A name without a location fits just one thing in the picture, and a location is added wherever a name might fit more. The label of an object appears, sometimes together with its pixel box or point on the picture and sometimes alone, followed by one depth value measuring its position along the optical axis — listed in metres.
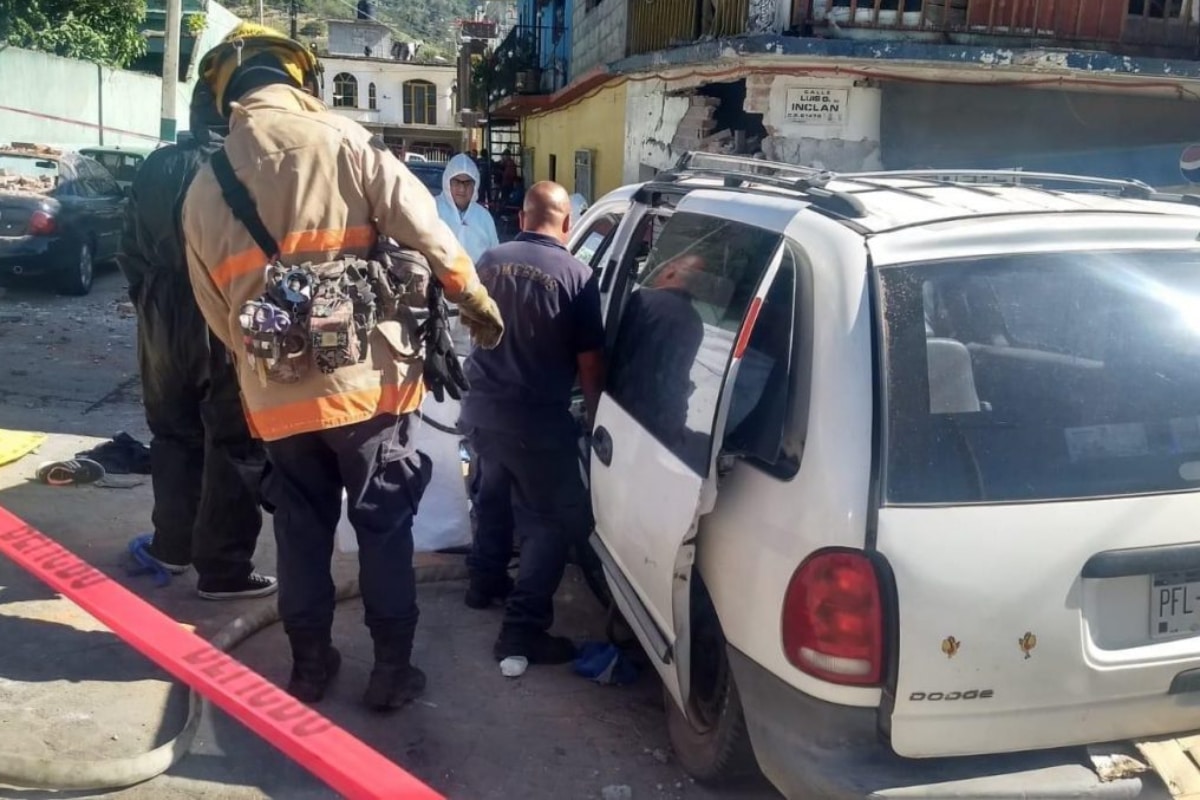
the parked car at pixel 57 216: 10.75
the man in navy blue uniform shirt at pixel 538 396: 3.52
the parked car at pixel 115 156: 14.53
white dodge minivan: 2.15
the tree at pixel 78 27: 20.56
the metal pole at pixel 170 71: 19.97
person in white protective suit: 7.51
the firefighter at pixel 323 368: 2.97
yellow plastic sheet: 5.44
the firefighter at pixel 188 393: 3.75
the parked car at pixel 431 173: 18.13
